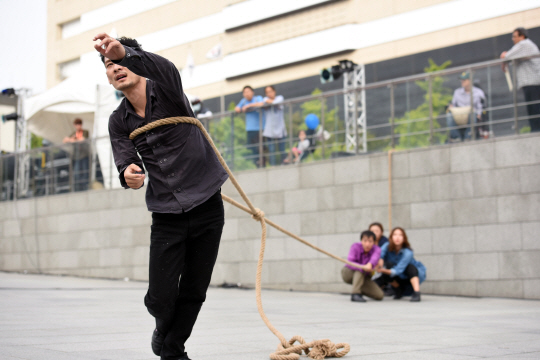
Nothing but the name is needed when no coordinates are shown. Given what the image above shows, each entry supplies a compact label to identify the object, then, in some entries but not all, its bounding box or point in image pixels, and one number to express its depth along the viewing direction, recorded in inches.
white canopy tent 556.1
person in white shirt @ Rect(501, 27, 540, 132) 369.1
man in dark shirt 147.2
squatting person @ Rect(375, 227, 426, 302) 373.7
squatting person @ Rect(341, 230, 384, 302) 370.0
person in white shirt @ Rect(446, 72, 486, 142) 388.5
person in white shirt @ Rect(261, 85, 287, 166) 468.1
